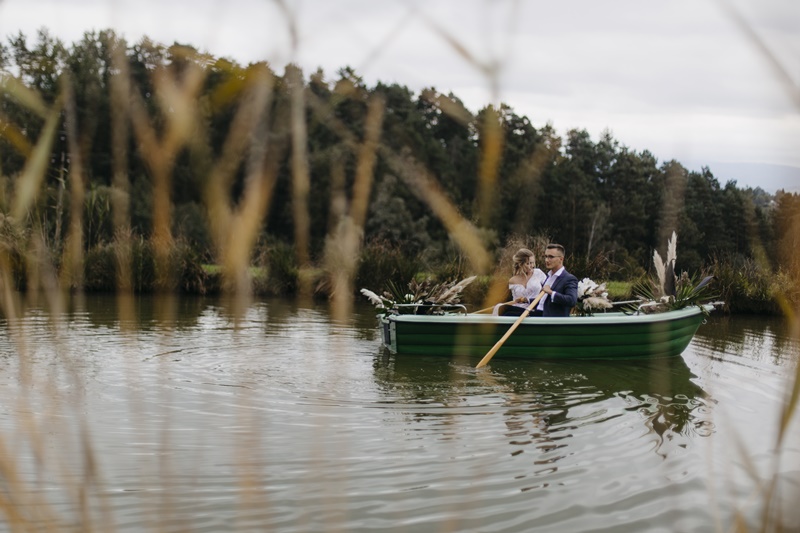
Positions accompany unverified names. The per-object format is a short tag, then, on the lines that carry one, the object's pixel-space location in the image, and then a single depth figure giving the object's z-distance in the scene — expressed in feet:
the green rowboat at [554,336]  31.40
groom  30.04
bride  31.04
